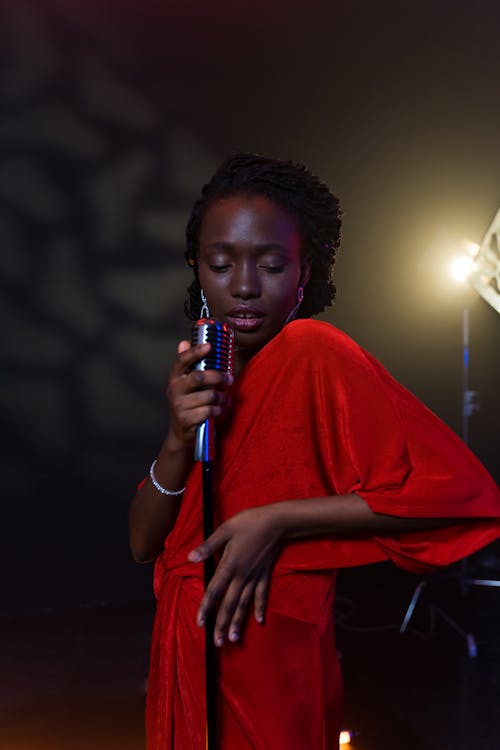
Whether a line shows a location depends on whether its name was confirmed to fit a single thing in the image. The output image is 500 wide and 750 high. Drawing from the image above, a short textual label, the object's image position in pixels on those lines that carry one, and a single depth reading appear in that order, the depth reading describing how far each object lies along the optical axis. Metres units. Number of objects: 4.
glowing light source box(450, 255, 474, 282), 3.39
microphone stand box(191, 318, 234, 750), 0.64
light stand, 3.24
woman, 0.68
